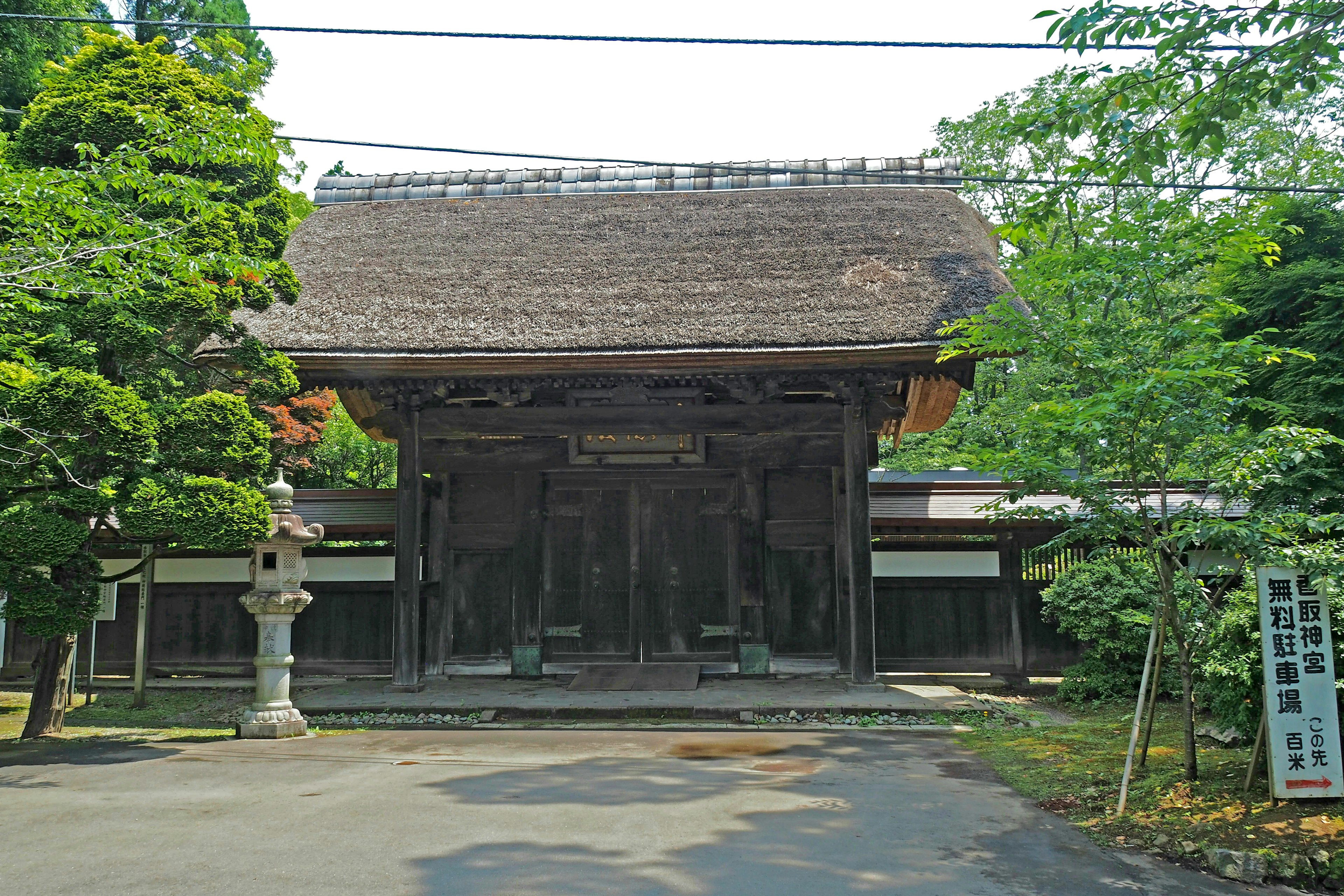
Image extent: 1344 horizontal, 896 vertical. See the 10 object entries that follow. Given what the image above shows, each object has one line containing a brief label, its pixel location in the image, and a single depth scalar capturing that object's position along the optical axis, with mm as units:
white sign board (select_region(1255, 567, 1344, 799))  5090
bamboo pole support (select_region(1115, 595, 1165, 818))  5500
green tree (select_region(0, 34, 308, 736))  6836
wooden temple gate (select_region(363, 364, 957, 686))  10812
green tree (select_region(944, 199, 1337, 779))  5504
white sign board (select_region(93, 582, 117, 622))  11195
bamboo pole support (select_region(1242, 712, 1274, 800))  5348
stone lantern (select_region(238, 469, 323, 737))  8367
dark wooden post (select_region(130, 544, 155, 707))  10211
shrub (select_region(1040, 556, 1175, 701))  9734
